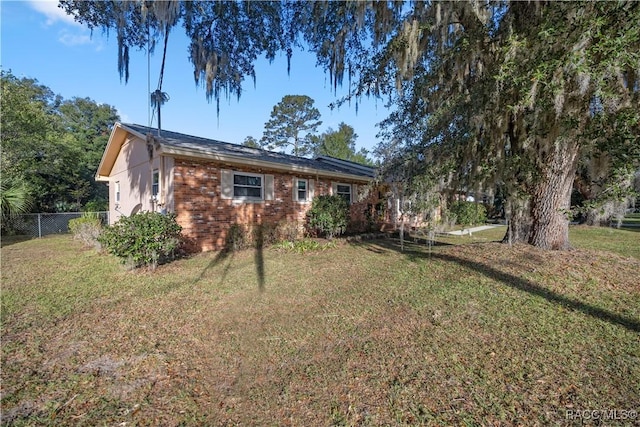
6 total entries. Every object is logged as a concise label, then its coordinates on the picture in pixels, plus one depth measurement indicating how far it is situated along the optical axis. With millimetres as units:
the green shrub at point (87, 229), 9323
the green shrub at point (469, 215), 15332
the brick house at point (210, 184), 8023
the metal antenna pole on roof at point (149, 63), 5805
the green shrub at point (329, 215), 10195
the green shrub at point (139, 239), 5875
